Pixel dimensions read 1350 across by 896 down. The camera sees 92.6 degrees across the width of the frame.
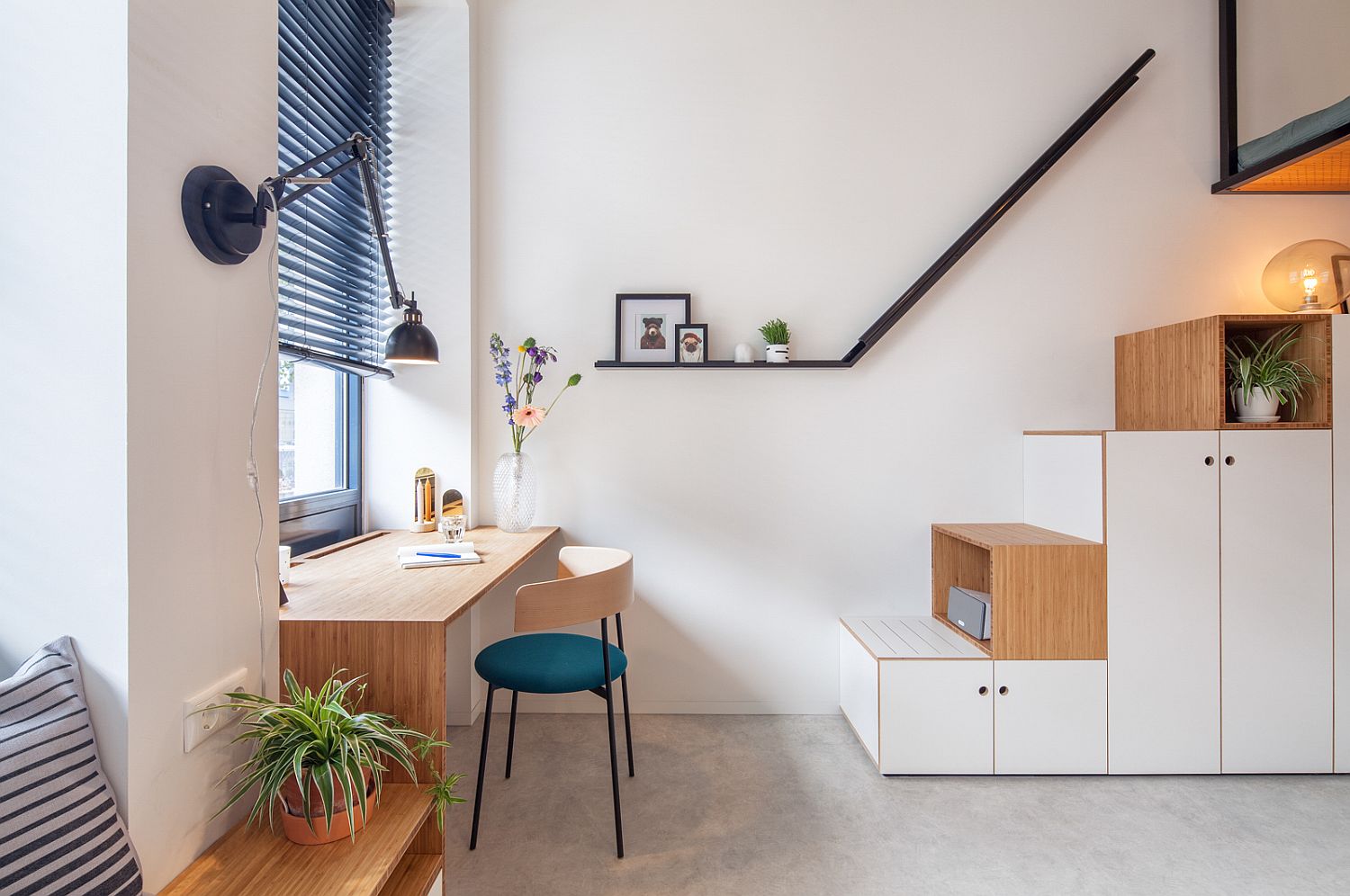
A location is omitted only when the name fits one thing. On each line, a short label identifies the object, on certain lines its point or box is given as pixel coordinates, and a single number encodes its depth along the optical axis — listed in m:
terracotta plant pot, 1.03
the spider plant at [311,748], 1.01
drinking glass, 2.12
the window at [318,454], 2.06
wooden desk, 1.24
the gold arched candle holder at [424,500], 2.41
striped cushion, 0.74
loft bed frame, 2.25
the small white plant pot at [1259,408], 2.08
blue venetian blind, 1.92
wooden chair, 1.57
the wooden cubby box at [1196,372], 2.04
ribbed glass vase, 2.39
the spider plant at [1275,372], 2.08
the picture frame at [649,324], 2.52
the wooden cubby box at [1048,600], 2.09
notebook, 1.79
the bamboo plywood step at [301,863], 0.94
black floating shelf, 2.44
